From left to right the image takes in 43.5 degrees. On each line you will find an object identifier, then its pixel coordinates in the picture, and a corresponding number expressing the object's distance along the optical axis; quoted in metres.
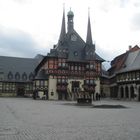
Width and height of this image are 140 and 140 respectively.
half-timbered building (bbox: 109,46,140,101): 36.75
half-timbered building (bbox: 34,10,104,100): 38.48
